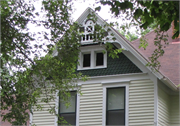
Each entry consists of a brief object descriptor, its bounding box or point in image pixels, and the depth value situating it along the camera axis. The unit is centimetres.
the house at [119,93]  1411
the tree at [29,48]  975
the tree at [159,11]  732
